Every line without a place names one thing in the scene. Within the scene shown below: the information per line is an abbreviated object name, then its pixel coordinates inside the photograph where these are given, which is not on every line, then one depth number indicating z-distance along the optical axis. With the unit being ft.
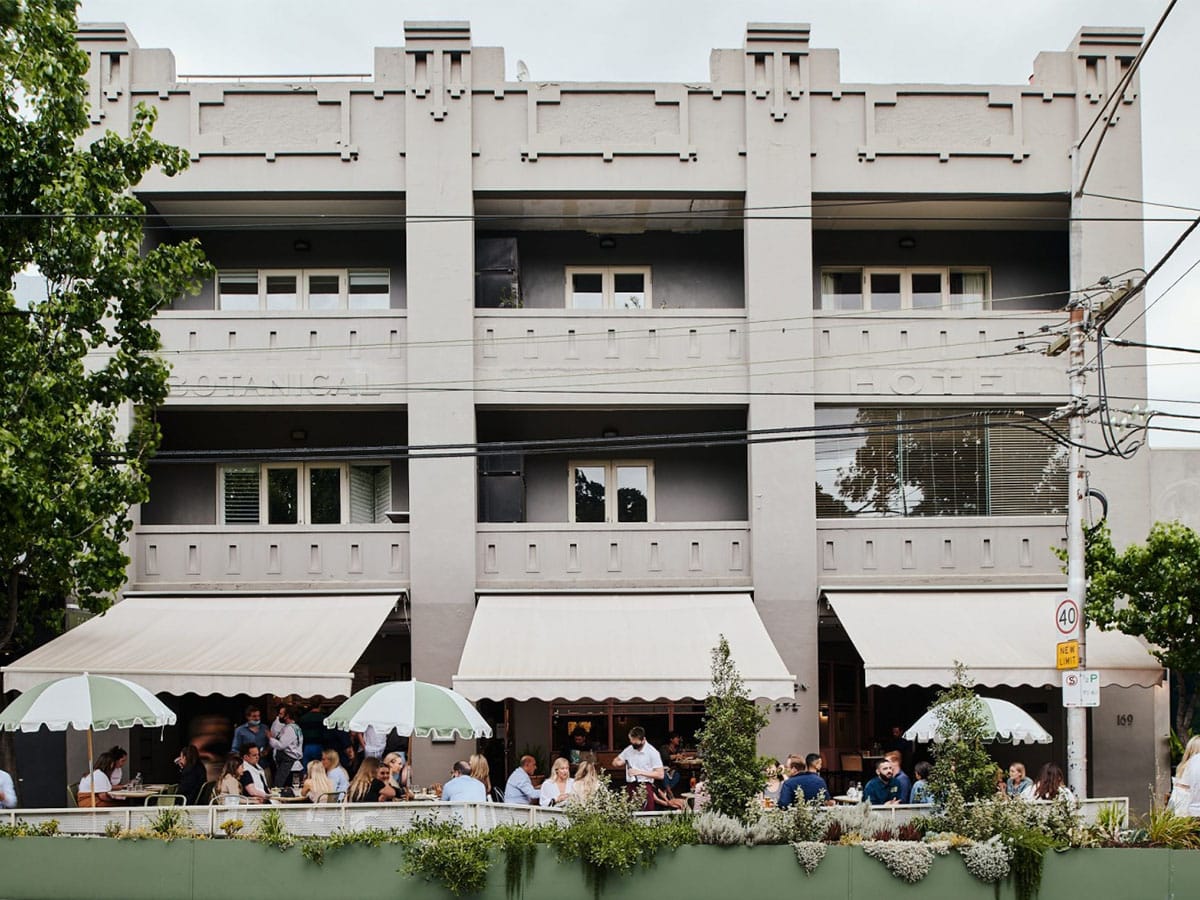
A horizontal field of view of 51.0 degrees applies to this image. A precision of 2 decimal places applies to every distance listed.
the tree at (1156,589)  53.47
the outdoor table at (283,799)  50.39
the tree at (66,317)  49.26
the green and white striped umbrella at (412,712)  48.75
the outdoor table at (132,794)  54.49
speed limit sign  52.24
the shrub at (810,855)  43.19
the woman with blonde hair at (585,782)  48.19
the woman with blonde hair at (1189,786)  46.93
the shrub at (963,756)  44.93
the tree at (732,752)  44.70
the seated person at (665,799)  53.16
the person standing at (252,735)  58.39
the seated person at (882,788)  50.72
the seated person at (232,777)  51.85
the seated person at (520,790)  51.16
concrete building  66.64
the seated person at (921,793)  47.04
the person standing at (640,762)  55.16
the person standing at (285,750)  61.16
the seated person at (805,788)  48.57
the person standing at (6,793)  51.08
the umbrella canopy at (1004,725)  51.47
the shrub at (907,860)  42.93
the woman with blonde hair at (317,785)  49.84
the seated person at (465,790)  47.62
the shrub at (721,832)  43.57
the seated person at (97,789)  53.52
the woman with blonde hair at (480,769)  50.03
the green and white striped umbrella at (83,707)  47.62
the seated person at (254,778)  52.90
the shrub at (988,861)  42.93
